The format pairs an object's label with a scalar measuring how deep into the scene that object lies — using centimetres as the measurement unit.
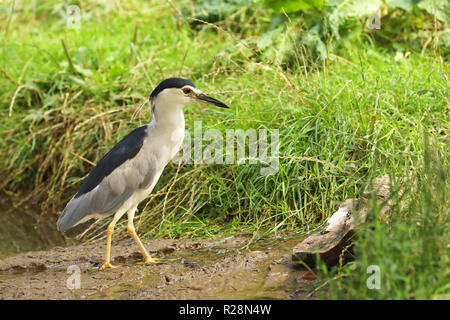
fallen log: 661
